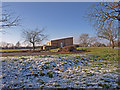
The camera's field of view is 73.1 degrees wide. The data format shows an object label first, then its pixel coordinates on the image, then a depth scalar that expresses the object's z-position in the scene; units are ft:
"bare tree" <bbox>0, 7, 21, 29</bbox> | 20.42
